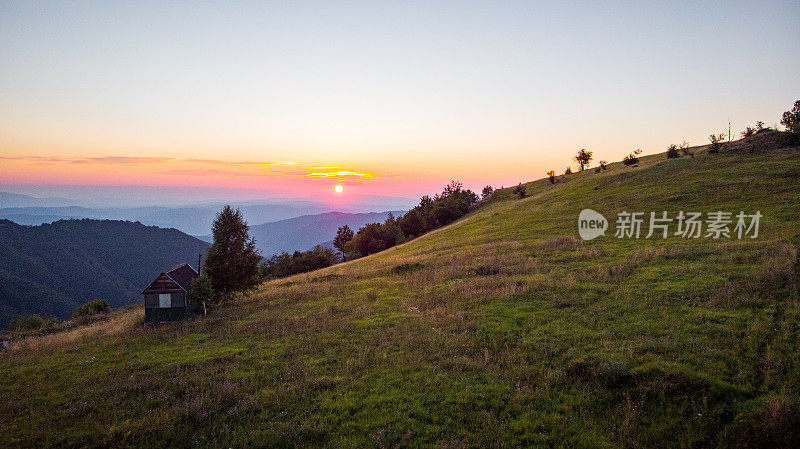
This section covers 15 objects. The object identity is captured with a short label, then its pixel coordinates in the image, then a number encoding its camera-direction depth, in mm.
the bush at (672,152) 56747
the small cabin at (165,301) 26438
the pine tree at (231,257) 28734
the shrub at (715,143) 50147
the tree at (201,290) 25891
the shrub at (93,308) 45906
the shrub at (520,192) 74238
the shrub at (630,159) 65812
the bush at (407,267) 31970
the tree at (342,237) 91875
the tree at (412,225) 82125
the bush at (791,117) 50556
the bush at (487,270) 25688
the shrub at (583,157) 90188
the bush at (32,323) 43531
